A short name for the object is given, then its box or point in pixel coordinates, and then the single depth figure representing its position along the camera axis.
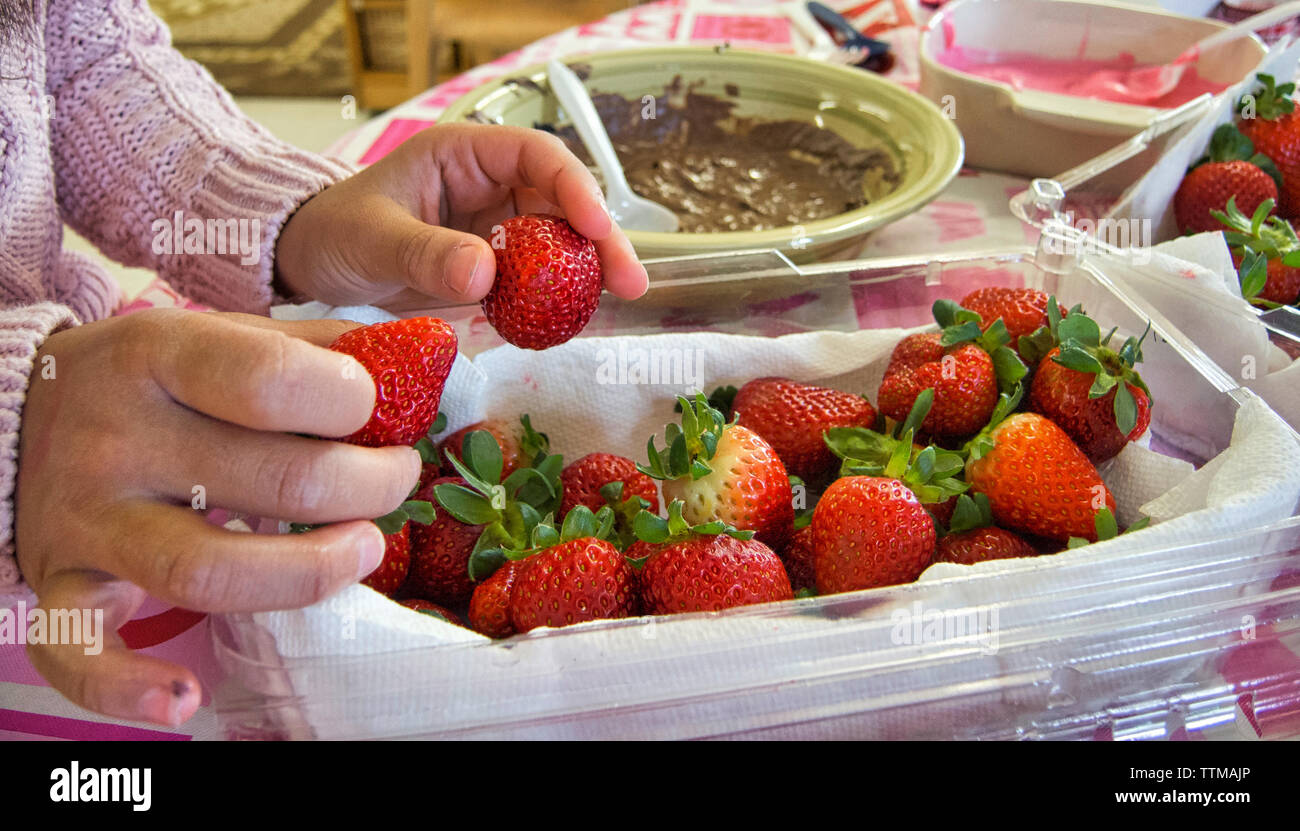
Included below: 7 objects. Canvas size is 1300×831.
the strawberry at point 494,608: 0.57
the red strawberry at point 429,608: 0.58
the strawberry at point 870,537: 0.58
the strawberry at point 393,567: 0.60
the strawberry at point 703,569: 0.55
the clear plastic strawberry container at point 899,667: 0.48
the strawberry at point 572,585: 0.55
